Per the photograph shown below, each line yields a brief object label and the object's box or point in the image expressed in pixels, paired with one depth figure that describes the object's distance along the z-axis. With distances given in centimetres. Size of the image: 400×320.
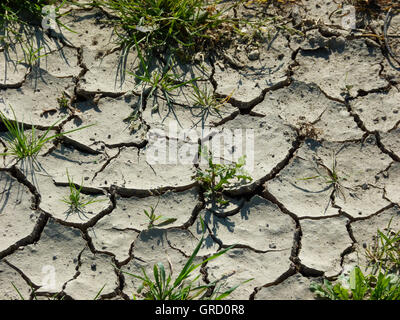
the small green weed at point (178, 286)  275
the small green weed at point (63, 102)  346
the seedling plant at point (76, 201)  309
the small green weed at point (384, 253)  294
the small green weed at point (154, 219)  306
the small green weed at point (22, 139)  324
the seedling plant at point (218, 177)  313
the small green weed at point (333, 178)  321
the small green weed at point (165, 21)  366
